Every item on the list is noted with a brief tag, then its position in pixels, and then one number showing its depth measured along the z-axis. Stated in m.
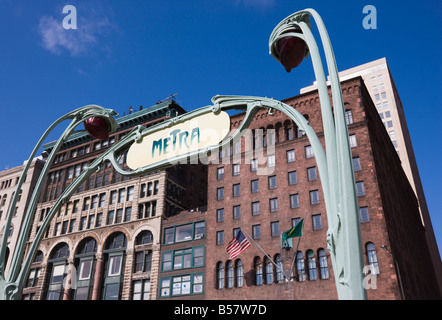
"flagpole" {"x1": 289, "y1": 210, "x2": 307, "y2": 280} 43.18
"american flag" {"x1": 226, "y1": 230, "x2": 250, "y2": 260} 40.40
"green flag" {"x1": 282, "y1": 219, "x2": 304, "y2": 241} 40.22
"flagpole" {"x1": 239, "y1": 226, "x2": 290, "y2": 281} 43.31
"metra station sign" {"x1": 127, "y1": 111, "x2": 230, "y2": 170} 7.22
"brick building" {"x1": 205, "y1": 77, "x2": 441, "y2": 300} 42.72
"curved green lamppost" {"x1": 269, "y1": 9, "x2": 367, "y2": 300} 4.55
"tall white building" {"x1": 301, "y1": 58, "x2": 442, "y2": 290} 100.00
